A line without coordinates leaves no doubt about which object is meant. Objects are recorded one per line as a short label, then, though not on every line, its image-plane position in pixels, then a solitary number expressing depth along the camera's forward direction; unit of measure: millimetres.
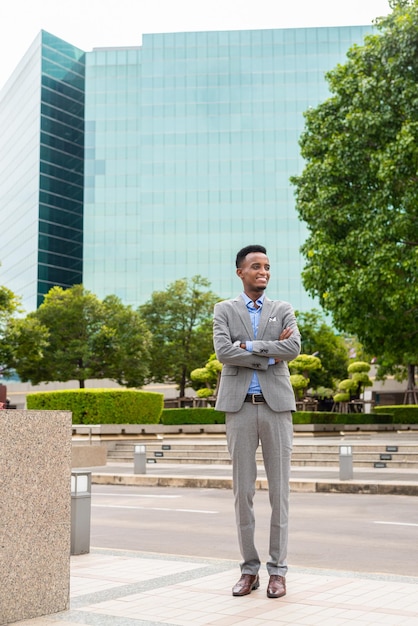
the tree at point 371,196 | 21734
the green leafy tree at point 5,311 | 38812
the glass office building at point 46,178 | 78875
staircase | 18547
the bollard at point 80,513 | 6832
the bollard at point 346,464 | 14305
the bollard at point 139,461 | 17641
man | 4742
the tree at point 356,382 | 44594
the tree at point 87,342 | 48281
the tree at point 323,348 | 54594
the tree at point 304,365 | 39594
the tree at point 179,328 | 54656
